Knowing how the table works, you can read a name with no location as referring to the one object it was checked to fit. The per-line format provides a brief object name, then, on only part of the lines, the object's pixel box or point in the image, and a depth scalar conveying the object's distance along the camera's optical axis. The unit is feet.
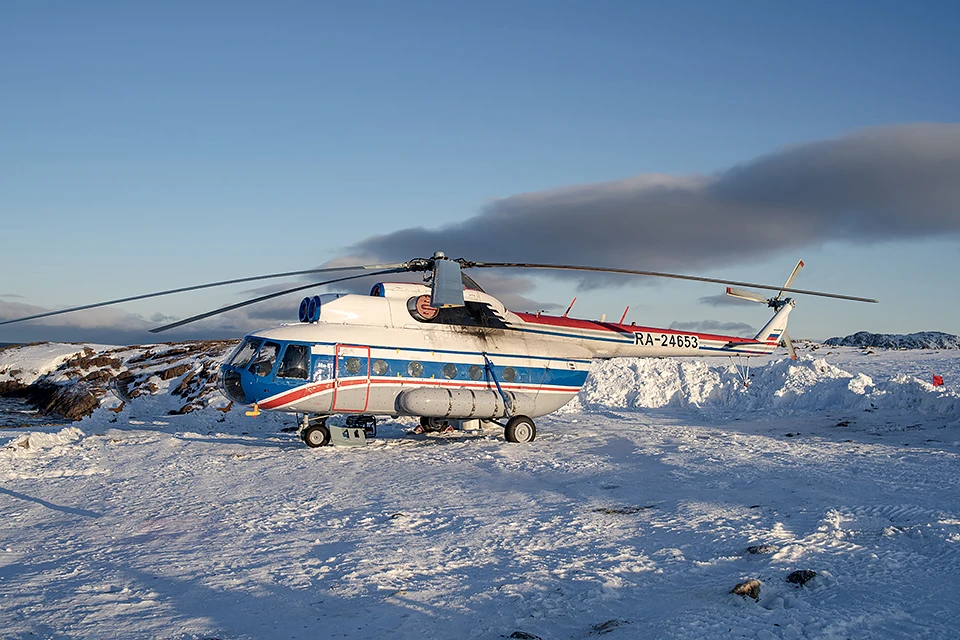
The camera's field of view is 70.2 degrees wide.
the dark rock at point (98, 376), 124.50
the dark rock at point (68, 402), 100.43
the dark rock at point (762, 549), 22.65
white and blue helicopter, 51.47
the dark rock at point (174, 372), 103.57
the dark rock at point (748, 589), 18.81
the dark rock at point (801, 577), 19.66
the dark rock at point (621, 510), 29.73
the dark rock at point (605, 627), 17.44
